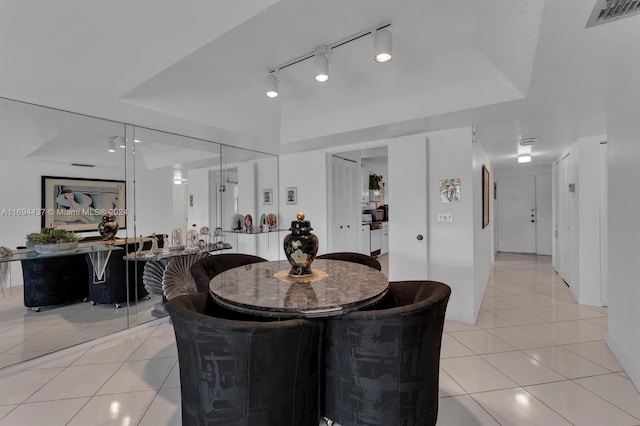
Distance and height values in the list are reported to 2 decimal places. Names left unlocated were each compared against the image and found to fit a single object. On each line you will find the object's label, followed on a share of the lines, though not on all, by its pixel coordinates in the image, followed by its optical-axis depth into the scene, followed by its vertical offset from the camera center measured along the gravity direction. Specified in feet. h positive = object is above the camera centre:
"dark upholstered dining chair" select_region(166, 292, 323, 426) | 3.85 -2.09
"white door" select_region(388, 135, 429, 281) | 11.55 +0.09
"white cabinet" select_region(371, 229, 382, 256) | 24.07 -2.46
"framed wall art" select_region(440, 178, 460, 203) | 11.04 +0.78
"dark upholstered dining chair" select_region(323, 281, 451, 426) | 4.37 -2.30
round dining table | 4.59 -1.42
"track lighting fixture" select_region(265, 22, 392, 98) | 6.66 +3.99
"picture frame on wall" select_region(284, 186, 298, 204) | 15.74 +0.98
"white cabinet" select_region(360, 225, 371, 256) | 22.32 -2.13
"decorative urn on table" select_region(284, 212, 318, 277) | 6.40 -0.72
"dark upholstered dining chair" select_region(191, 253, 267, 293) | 7.37 -1.45
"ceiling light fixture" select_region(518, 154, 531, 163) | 17.12 +3.05
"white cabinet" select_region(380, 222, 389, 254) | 25.90 -2.41
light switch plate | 11.21 -0.23
